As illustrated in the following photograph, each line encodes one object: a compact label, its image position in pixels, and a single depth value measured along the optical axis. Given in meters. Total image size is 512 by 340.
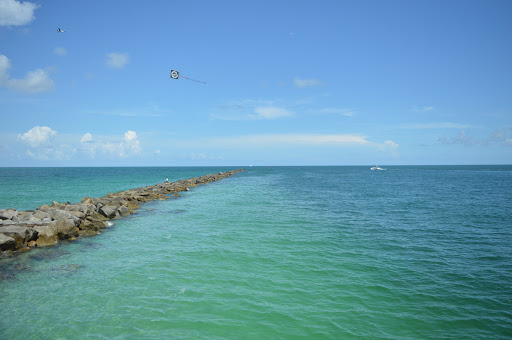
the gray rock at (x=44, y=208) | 20.86
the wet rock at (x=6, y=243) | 13.17
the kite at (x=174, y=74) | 20.08
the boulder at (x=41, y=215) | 18.28
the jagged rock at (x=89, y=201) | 25.51
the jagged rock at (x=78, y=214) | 18.94
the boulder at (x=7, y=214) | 17.23
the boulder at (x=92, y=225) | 17.80
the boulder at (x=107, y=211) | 21.92
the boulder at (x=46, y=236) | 14.70
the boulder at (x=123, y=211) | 23.72
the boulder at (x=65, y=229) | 15.79
